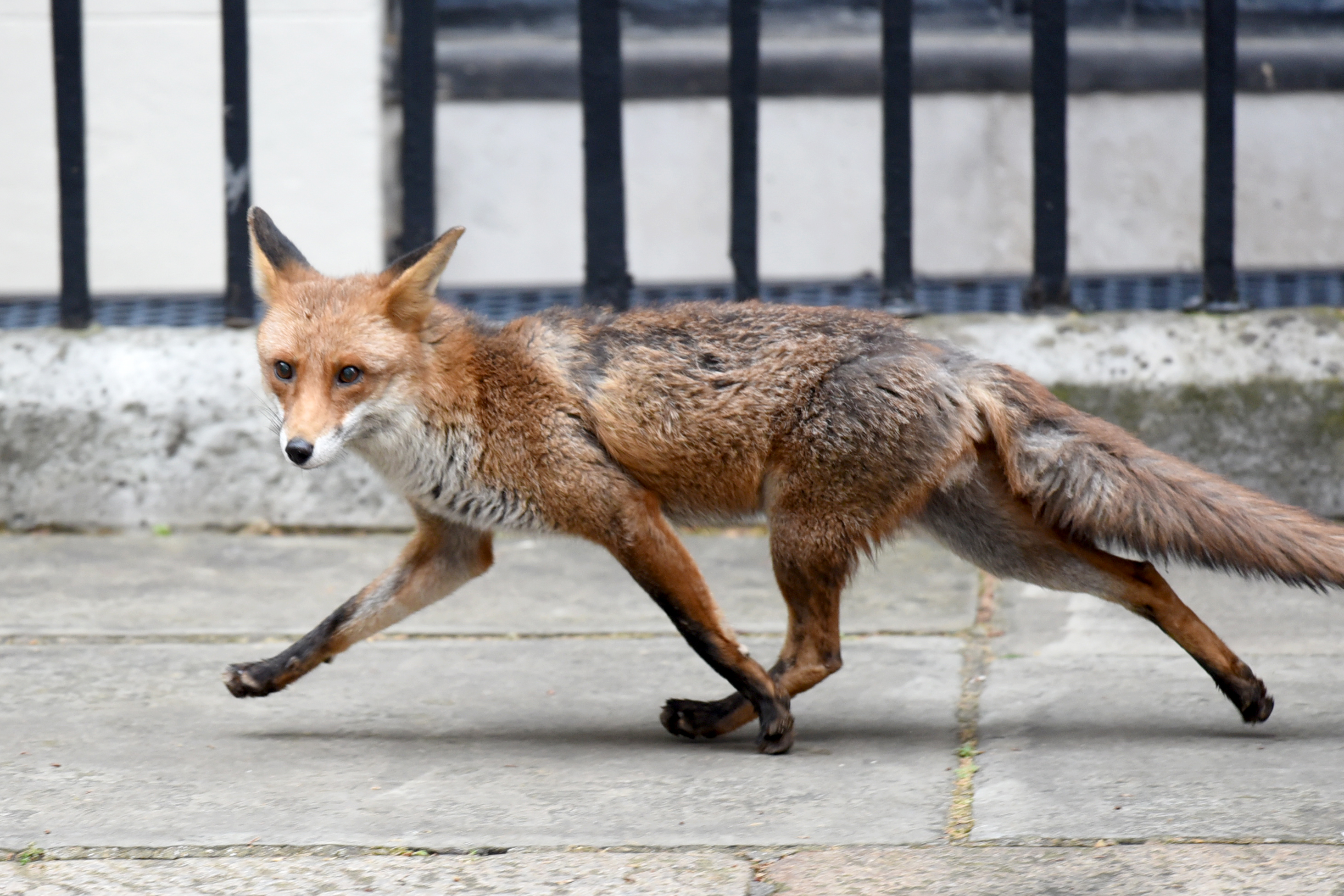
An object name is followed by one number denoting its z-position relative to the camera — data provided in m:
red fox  7.55
